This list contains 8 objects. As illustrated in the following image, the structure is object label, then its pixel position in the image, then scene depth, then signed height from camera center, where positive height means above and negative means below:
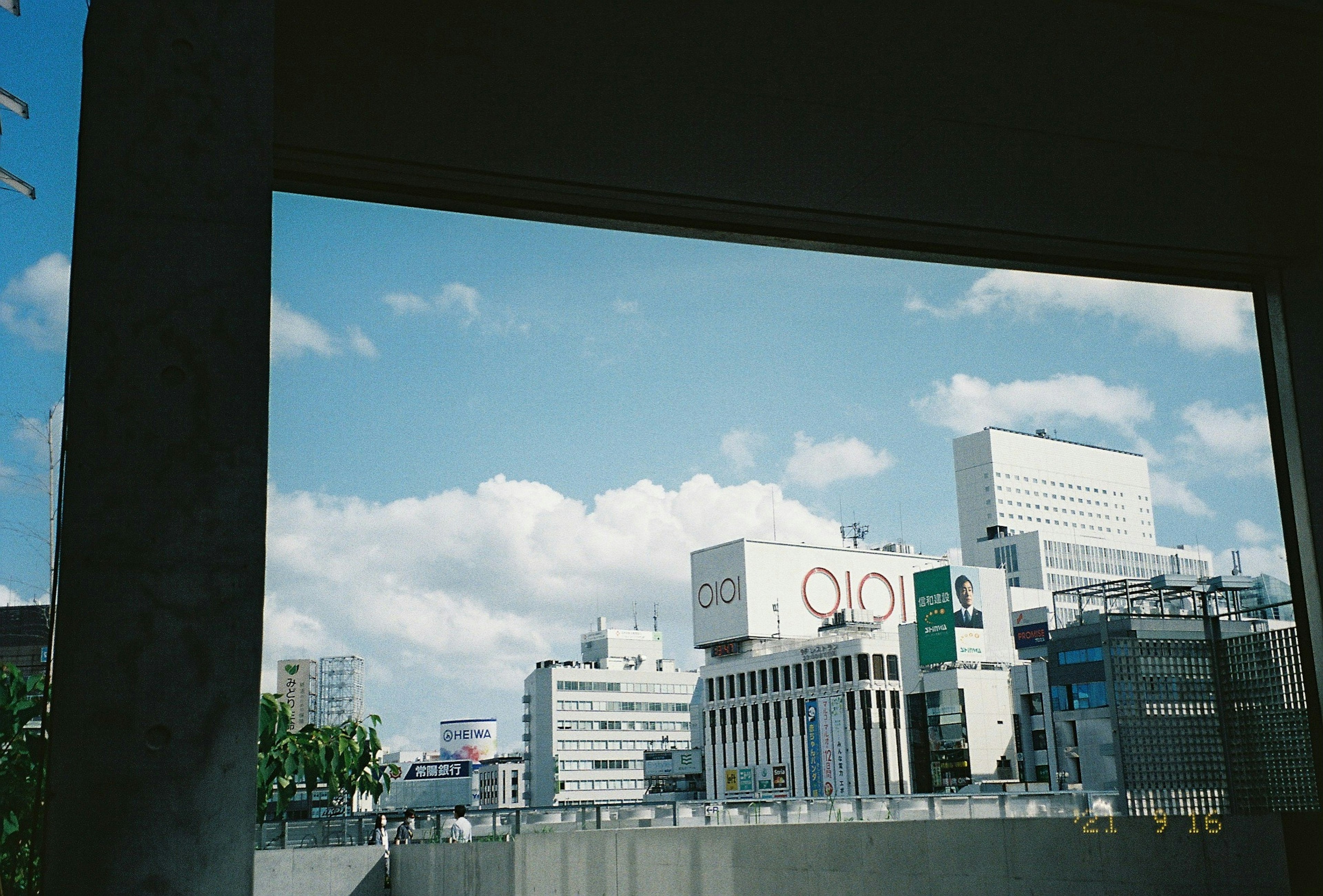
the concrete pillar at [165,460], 1.90 +0.47
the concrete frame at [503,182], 1.95 +1.98
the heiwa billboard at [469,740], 100.12 -0.32
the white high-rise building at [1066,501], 110.38 +20.14
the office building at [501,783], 99.25 -3.99
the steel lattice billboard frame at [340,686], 129.88 +5.93
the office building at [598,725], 98.62 +0.49
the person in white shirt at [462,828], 13.45 -1.02
